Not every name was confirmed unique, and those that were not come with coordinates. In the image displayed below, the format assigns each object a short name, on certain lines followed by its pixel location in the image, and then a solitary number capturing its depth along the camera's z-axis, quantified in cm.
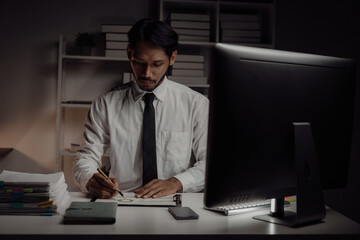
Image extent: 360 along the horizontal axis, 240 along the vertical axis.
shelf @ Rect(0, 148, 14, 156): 350
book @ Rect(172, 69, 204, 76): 330
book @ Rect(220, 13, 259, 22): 337
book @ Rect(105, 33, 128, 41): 326
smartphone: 122
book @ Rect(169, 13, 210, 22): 330
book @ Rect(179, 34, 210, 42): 333
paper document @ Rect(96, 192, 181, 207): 141
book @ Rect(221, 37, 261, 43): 336
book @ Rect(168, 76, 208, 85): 329
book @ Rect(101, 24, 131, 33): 325
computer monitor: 107
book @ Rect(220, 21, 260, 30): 338
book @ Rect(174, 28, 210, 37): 332
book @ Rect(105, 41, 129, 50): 328
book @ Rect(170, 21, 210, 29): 331
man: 198
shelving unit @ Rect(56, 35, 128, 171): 325
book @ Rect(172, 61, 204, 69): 330
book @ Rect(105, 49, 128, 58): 329
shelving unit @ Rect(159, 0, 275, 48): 333
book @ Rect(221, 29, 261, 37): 337
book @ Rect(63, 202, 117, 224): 114
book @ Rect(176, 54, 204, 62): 330
